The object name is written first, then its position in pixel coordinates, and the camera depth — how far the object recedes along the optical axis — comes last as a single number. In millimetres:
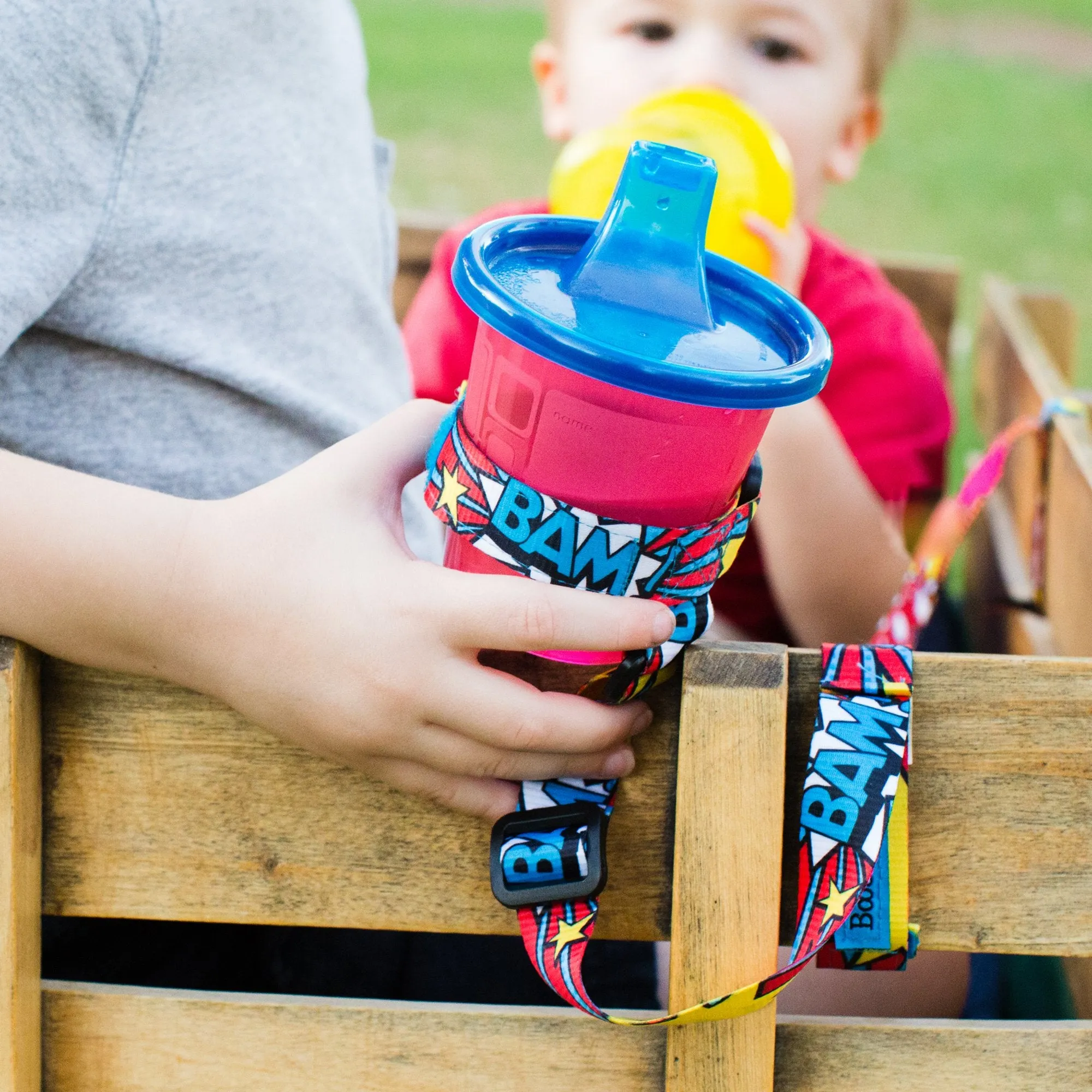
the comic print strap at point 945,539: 934
